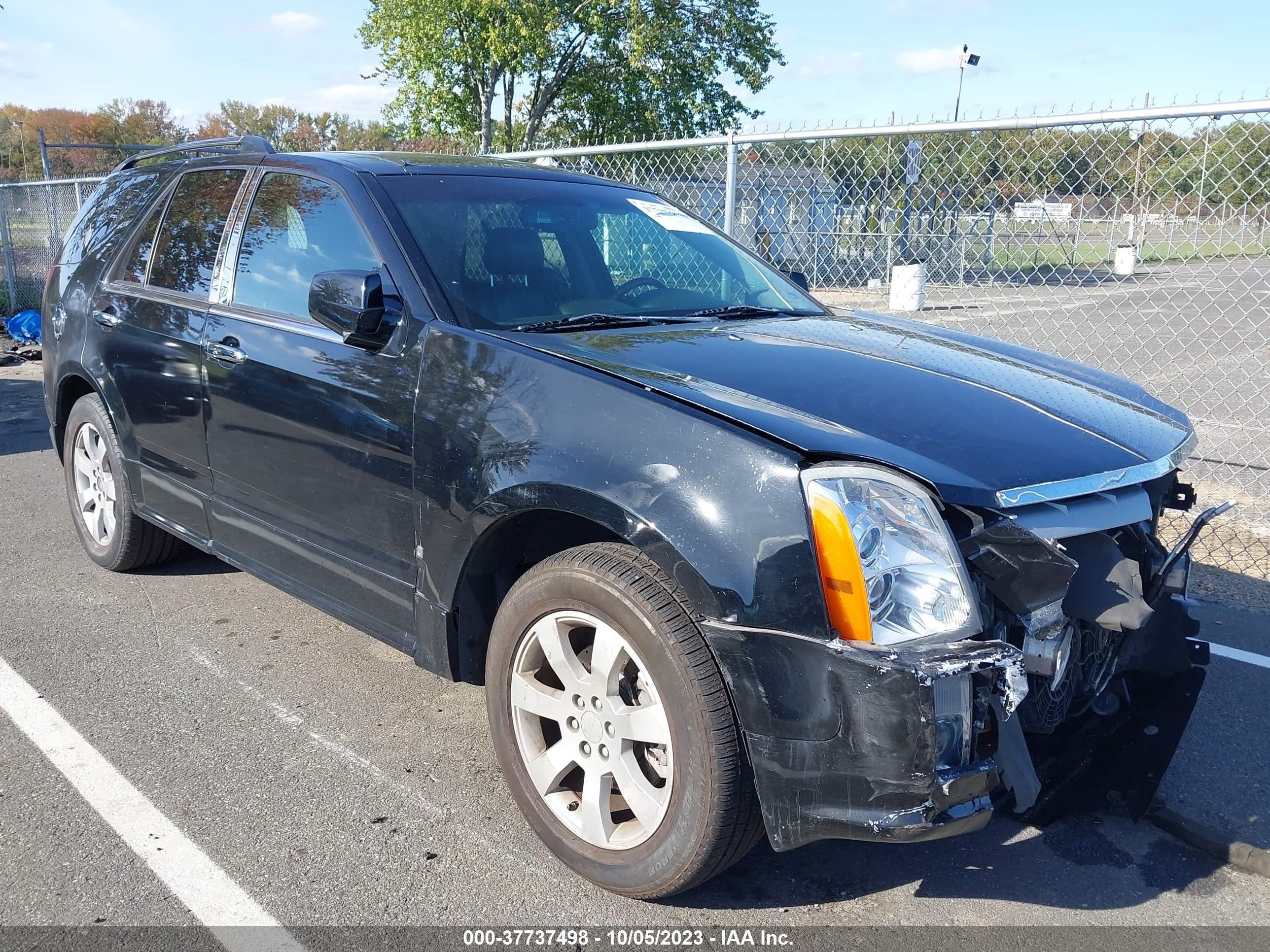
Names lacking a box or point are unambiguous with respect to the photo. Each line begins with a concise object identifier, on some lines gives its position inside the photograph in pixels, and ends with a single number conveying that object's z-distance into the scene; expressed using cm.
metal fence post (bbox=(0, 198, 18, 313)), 1379
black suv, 216
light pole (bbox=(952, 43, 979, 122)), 3044
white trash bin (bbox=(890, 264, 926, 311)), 647
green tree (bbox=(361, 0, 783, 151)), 2670
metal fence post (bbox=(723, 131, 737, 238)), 634
